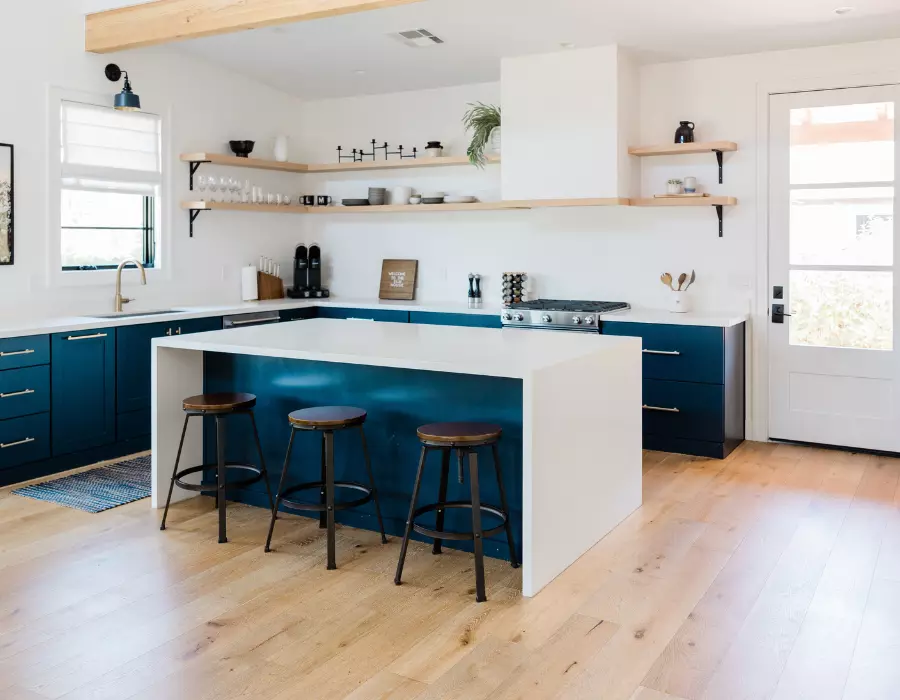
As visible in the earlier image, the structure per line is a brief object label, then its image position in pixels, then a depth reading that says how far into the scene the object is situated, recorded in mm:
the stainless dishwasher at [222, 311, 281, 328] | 5961
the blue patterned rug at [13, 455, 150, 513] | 4303
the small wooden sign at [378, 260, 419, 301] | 6906
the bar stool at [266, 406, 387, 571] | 3430
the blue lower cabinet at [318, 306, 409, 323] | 6391
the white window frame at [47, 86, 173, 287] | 5336
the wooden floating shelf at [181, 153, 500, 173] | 6148
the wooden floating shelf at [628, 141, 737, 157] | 5422
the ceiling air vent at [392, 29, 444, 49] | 5379
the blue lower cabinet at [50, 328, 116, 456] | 4875
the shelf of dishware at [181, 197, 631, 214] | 5672
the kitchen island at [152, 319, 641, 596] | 3250
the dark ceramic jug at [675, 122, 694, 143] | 5574
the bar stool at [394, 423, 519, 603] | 3119
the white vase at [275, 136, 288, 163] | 6879
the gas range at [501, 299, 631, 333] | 5461
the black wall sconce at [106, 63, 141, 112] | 5383
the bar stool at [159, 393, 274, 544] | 3770
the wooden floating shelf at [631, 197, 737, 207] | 5469
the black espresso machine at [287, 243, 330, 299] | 7070
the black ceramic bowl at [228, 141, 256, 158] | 6504
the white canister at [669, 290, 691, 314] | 5613
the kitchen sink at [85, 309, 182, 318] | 5488
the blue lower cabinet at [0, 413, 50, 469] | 4621
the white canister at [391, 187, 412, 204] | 6754
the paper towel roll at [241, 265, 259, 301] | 6703
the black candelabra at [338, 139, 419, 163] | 6844
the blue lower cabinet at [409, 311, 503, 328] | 6008
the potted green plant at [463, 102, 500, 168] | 6172
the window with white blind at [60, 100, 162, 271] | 5516
